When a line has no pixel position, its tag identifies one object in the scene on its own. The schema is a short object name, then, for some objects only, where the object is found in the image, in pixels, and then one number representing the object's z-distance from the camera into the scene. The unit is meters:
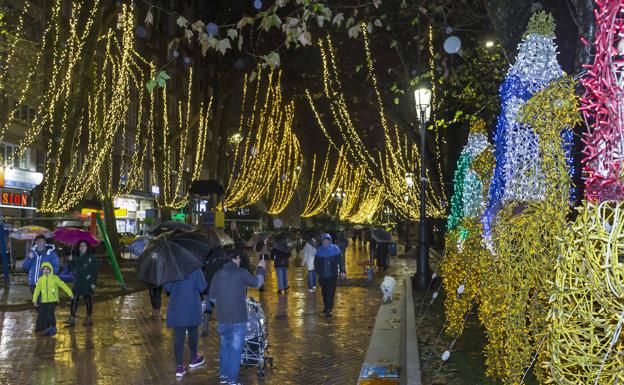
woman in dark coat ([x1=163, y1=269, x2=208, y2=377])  8.45
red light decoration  3.97
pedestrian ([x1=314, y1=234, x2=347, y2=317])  14.28
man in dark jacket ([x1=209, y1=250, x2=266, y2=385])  7.76
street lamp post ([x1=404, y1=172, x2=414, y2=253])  33.09
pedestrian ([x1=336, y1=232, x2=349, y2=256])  21.95
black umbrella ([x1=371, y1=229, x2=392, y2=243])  26.53
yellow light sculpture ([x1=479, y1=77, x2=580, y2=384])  5.79
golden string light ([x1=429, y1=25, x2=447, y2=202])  16.13
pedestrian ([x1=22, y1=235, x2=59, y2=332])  11.84
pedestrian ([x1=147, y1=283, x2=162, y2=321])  13.52
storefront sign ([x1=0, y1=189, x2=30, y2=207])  31.70
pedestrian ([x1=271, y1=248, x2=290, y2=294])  18.08
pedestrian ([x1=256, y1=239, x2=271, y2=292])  19.06
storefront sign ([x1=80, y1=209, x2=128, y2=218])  44.78
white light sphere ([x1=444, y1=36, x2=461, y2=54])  12.47
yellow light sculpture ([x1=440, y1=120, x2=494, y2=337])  10.00
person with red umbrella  12.53
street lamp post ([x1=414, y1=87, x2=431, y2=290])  17.91
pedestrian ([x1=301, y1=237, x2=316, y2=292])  19.38
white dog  15.46
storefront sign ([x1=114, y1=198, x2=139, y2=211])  46.47
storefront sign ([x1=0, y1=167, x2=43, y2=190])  31.09
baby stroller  8.87
